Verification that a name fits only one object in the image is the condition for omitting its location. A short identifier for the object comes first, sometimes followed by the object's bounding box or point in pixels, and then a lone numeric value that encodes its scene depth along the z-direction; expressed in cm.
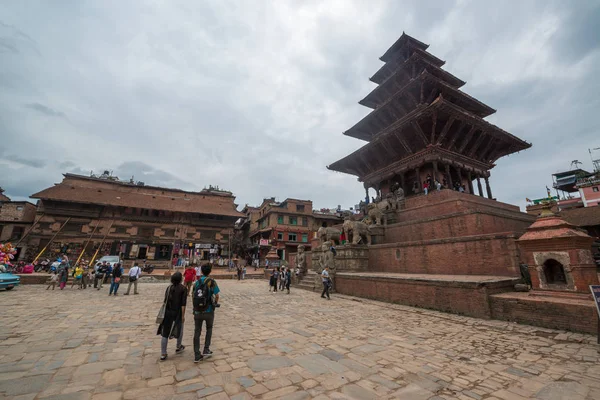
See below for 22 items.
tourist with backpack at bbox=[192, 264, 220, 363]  431
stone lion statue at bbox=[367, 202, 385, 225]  1631
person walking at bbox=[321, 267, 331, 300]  1151
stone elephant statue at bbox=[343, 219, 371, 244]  1446
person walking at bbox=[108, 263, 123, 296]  1195
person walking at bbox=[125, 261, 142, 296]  1259
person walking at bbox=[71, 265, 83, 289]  1443
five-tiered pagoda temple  1780
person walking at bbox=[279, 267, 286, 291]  1514
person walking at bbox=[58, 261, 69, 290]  1390
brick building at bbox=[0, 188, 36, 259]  2836
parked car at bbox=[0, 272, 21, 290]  1231
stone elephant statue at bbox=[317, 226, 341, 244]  1717
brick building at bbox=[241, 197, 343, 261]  3666
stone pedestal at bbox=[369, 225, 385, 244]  1552
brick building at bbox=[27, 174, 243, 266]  2825
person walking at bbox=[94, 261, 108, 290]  1445
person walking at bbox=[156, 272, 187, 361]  433
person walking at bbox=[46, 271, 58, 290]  1359
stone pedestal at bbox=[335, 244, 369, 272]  1370
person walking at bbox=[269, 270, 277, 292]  1446
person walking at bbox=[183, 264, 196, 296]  1098
